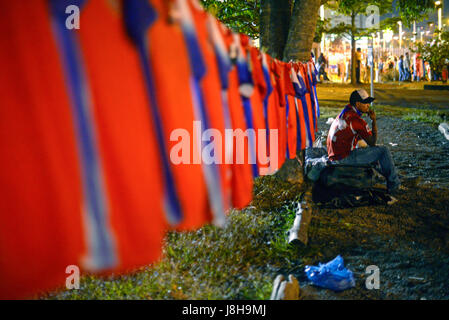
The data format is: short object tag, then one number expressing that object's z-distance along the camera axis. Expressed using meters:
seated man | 6.37
